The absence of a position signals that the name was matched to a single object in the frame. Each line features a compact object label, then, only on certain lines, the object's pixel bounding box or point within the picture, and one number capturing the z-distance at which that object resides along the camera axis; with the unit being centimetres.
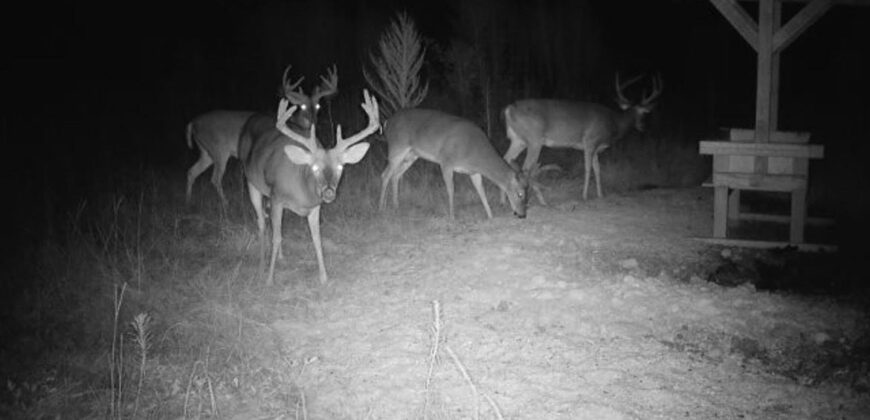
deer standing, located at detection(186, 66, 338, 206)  1052
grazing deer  1001
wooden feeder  789
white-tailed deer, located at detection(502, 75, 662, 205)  1180
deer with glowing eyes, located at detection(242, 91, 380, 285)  721
